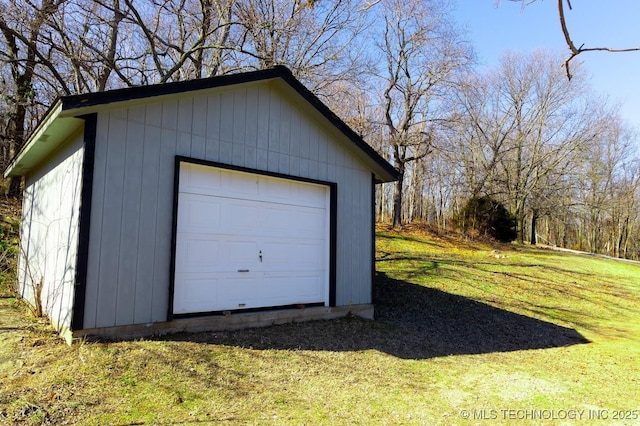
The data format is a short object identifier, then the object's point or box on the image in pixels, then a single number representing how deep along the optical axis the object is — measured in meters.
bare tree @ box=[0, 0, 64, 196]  10.60
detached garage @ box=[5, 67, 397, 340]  4.97
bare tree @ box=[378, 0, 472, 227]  20.58
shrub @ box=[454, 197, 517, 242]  21.81
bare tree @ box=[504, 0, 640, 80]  2.58
